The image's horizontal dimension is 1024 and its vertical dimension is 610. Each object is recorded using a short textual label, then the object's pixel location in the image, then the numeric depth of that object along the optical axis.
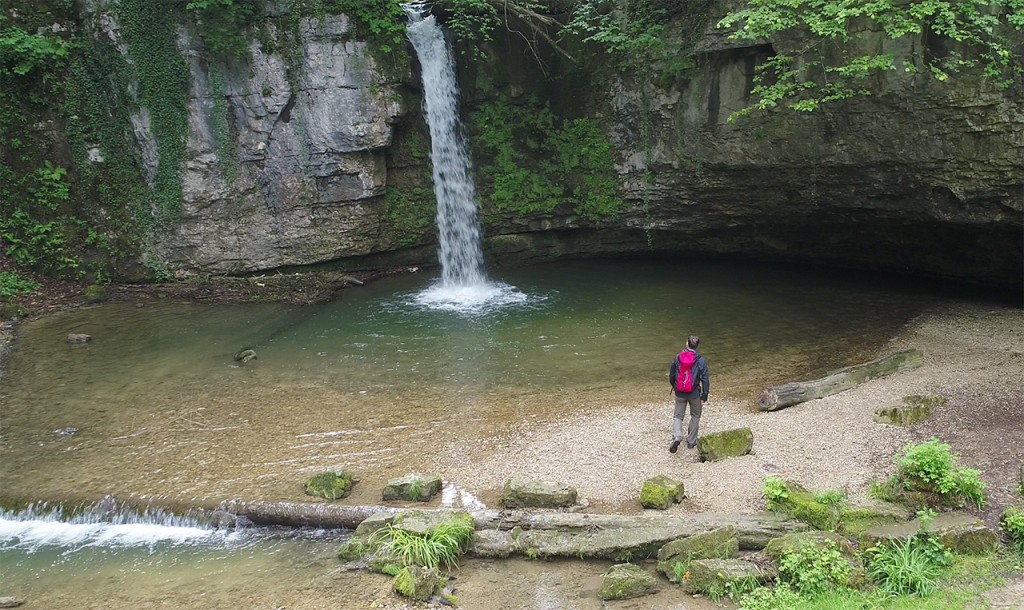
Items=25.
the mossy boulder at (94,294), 17.36
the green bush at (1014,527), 6.65
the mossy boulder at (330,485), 8.88
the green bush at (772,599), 6.20
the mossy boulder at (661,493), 8.10
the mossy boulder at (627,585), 6.79
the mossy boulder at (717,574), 6.62
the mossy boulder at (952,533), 6.69
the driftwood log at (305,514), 8.39
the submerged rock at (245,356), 13.88
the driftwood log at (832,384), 10.72
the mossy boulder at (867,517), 7.11
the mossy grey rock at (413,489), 8.66
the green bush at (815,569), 6.37
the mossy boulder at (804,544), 6.69
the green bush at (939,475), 7.25
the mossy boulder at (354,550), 7.72
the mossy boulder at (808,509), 7.27
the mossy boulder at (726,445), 9.07
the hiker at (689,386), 9.20
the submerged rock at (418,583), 6.94
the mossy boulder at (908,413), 9.45
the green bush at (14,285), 16.88
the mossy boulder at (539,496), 8.28
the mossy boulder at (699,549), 7.02
